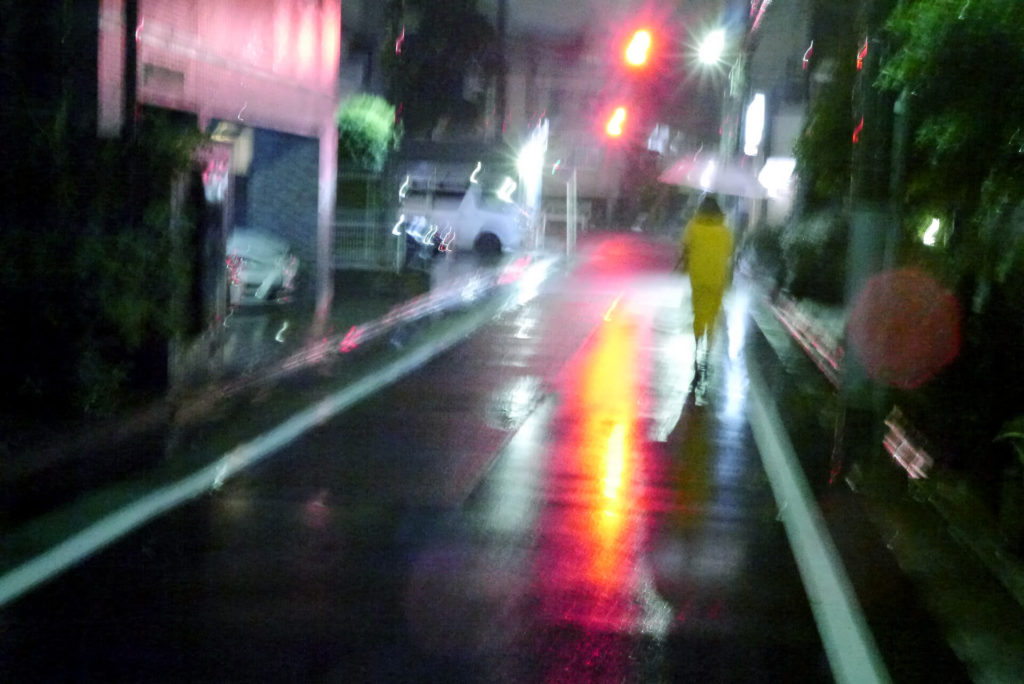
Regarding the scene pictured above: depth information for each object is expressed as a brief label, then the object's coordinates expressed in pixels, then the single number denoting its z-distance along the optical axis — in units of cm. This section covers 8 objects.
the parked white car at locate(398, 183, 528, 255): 3384
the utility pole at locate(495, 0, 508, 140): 4248
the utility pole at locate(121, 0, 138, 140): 1161
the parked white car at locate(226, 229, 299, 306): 1927
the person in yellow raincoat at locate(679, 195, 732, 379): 1310
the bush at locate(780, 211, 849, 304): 2050
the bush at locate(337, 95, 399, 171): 2883
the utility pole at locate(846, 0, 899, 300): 923
